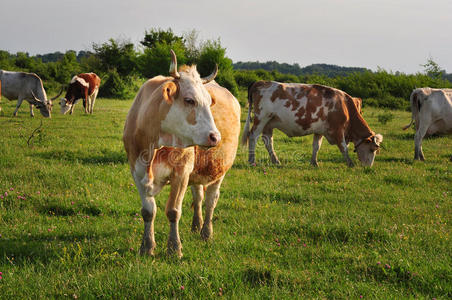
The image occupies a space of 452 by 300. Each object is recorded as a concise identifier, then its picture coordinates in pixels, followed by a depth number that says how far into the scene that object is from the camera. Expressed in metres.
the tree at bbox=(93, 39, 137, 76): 48.50
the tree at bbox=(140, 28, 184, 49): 62.38
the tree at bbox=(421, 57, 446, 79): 27.20
